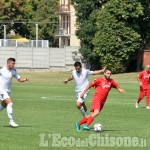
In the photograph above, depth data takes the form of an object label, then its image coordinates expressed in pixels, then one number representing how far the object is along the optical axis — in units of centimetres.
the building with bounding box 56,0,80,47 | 10620
